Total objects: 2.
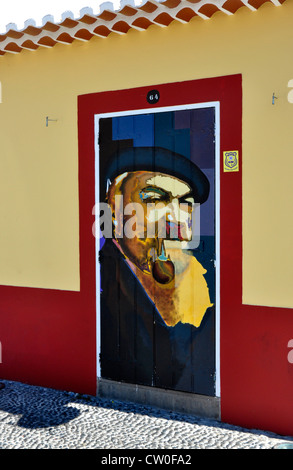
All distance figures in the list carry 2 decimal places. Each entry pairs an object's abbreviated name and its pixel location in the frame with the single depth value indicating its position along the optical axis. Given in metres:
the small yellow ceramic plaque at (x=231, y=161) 4.47
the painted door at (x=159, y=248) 4.68
